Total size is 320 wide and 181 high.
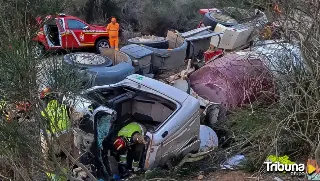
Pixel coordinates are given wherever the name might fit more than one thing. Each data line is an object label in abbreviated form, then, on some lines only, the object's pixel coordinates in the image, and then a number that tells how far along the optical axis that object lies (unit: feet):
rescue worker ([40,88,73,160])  15.68
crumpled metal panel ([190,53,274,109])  28.35
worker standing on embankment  46.39
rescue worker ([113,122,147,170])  21.65
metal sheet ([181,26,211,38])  42.42
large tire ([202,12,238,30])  46.21
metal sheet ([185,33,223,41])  42.09
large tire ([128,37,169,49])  39.65
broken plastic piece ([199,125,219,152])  25.05
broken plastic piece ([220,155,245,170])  20.80
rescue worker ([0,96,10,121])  14.03
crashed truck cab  21.62
